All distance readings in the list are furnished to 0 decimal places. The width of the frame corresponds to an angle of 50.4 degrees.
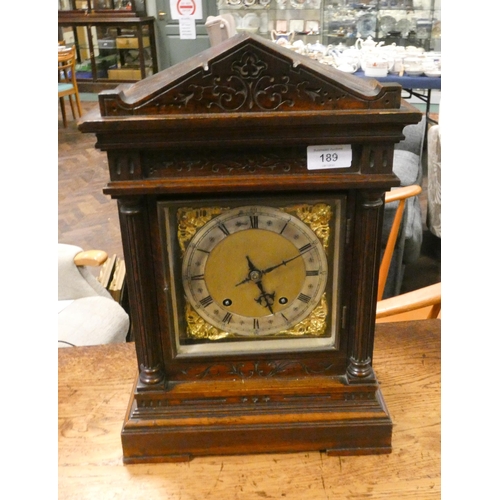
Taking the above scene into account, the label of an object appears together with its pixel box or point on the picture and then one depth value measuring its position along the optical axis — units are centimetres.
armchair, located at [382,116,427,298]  212
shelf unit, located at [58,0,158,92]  512
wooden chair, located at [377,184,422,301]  158
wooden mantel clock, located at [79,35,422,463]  64
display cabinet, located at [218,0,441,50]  365
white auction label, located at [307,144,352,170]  67
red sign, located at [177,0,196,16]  329
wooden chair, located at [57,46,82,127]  445
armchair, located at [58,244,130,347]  150
